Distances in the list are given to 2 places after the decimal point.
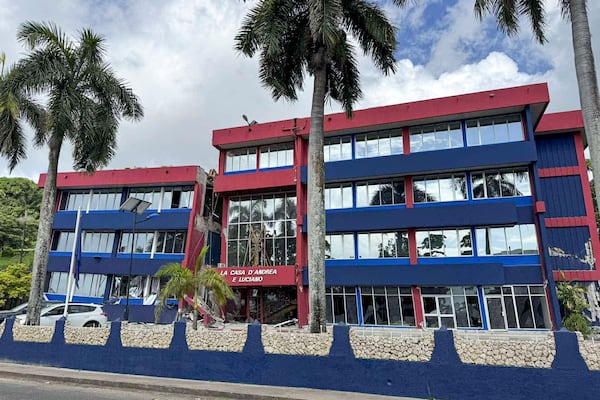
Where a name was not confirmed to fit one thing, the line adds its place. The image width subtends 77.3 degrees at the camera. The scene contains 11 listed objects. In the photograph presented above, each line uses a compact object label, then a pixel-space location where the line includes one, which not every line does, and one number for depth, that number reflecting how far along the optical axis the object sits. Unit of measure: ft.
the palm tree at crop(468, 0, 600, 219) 29.71
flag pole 58.71
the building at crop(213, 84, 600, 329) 66.33
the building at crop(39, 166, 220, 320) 89.45
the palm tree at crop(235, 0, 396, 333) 35.76
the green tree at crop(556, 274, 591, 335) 56.85
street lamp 71.10
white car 58.85
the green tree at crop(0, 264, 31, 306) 87.81
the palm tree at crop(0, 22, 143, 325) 46.96
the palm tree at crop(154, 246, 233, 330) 45.42
